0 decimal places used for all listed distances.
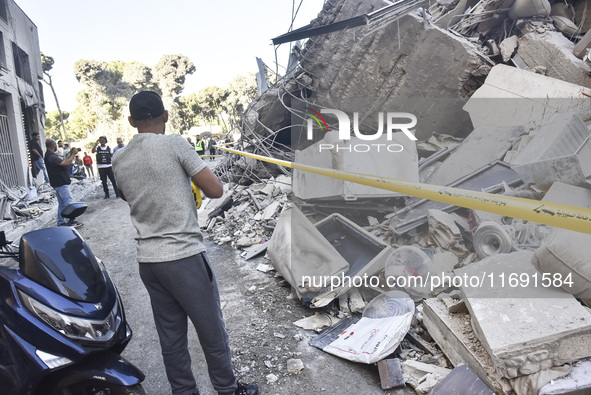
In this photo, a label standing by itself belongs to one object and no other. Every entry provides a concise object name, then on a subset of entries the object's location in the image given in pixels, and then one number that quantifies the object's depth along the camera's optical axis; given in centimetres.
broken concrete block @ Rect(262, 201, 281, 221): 560
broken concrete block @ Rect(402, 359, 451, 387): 212
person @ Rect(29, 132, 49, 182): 918
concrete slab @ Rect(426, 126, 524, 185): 482
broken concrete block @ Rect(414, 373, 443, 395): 202
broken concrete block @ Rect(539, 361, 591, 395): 164
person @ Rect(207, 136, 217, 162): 2211
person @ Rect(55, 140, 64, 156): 1315
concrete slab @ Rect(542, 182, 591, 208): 258
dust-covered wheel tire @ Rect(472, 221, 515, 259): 291
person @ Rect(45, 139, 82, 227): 595
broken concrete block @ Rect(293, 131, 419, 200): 396
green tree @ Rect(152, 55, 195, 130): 3438
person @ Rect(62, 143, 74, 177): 1198
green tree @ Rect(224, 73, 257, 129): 3691
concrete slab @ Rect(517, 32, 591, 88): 566
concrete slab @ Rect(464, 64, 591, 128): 505
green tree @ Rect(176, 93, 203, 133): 3853
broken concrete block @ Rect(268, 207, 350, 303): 313
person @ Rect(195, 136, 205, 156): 1502
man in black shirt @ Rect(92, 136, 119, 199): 874
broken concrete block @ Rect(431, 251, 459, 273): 314
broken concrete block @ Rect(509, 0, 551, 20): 650
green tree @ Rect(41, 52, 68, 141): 2374
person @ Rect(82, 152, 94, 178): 1361
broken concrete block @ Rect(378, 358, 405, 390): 211
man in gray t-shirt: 170
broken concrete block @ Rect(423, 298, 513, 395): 183
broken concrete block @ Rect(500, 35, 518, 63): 647
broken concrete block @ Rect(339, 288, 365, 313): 294
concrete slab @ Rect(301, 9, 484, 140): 623
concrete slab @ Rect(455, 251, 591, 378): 176
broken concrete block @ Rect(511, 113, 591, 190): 278
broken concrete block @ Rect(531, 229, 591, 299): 193
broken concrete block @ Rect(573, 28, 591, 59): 570
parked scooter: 153
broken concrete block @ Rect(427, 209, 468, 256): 332
